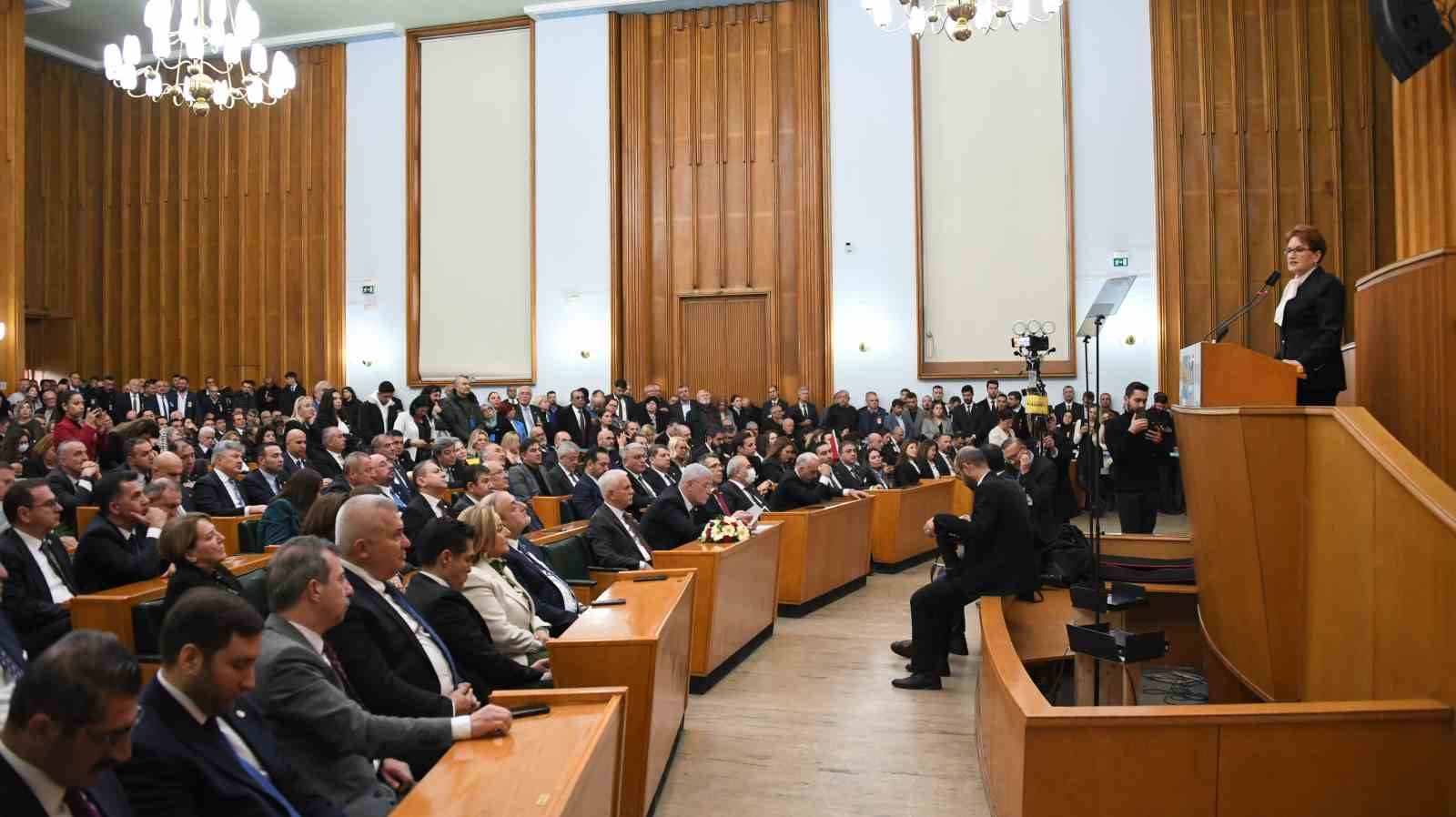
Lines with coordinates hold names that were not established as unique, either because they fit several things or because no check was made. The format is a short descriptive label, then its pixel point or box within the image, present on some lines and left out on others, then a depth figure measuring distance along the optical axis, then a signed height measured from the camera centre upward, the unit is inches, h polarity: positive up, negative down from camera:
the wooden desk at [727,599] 204.2 -38.4
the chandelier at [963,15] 322.7 +142.2
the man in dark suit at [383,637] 107.2 -23.0
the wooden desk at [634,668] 134.5 -32.8
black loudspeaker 180.1 +67.7
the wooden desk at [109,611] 150.6 -27.2
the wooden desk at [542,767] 84.7 -30.9
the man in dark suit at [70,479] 234.5 -12.7
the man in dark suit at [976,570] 205.6 -31.1
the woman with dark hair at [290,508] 204.2 -16.8
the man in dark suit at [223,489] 257.8 -16.5
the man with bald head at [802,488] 291.3 -20.3
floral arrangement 219.5 -24.4
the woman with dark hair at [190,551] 133.8 -16.6
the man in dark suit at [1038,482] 239.5 -18.7
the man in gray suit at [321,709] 91.0 -25.2
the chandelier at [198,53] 322.0 +123.5
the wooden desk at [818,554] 275.3 -38.4
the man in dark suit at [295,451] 295.1 -8.3
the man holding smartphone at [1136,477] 343.6 -21.4
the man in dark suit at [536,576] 165.2 -26.4
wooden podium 154.5 +4.9
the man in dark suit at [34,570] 149.5 -21.9
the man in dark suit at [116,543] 165.5 -19.1
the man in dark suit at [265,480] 272.8 -15.2
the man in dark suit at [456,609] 128.8 -23.4
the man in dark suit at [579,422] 479.8 -1.4
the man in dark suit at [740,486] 284.0 -19.1
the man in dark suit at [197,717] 73.6 -21.3
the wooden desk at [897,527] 349.1 -38.1
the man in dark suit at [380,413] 484.1 +4.0
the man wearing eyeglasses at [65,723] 63.4 -18.4
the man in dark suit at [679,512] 230.7 -21.3
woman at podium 156.6 +14.0
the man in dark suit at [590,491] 291.6 -20.3
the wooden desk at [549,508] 305.6 -26.1
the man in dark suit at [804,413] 500.7 +1.6
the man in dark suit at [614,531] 211.2 -23.1
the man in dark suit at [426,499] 209.6 -16.3
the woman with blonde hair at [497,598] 141.4 -24.8
